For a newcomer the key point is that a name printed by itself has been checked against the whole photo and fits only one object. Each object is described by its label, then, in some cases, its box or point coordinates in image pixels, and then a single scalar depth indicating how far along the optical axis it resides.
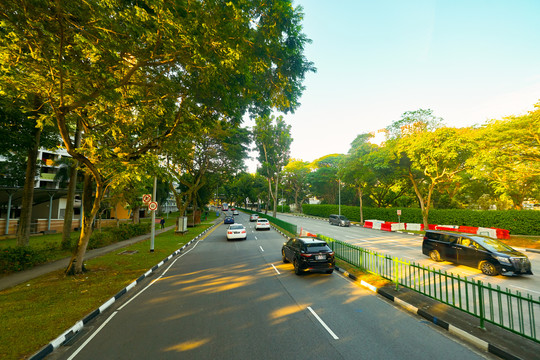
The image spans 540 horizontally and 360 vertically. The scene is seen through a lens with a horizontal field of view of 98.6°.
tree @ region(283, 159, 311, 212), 65.56
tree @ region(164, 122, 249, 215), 23.59
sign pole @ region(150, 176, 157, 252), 14.62
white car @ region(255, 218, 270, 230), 28.48
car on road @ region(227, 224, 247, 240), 19.81
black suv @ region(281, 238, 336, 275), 9.44
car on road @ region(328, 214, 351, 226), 35.22
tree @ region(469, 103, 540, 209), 17.12
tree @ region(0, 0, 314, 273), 6.30
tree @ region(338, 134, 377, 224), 36.47
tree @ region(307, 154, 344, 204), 58.94
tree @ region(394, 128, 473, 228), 23.70
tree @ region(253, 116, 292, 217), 33.59
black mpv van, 9.34
